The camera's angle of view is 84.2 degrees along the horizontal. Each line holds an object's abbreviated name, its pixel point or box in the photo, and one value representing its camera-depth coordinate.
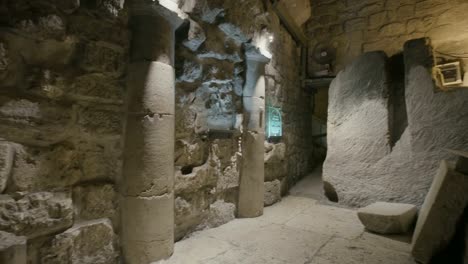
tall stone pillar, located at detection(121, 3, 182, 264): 1.77
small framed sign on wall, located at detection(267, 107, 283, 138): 3.47
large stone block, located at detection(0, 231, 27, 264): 1.16
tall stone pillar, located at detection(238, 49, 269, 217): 2.88
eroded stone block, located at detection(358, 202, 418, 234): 2.39
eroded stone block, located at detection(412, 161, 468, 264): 1.72
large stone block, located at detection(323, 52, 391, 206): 3.20
